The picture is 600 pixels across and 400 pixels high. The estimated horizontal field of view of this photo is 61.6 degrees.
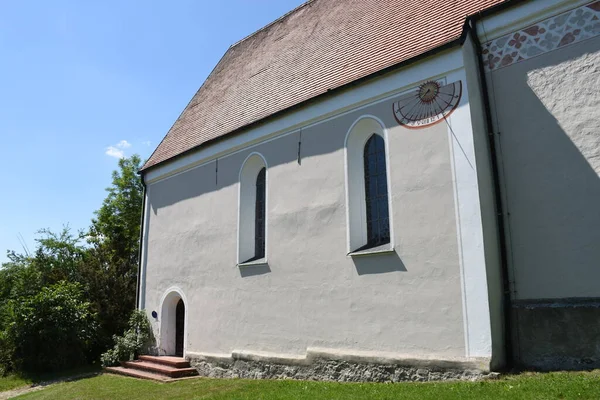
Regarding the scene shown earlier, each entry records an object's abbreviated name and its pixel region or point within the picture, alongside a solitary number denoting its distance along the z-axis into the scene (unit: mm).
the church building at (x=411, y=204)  8391
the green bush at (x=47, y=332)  15898
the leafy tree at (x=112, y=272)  17922
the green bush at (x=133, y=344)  15514
